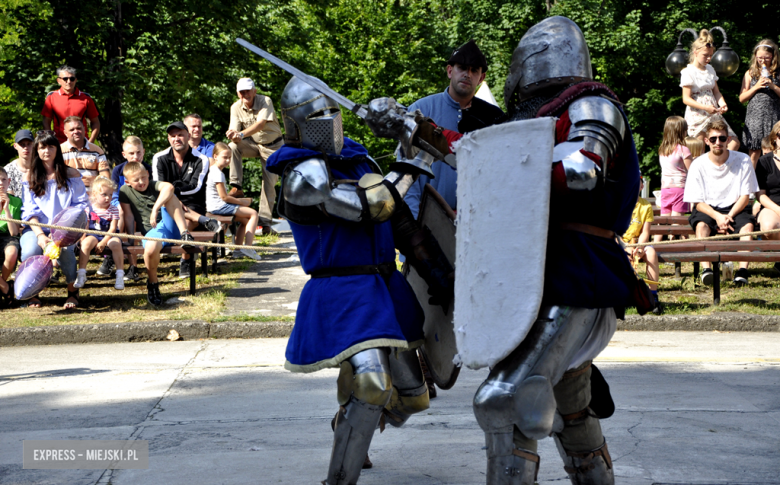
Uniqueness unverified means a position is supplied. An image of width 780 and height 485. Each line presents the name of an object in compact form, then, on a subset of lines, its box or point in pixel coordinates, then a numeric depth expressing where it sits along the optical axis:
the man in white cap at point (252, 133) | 10.30
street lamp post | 12.27
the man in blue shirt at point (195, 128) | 9.93
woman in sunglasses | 9.82
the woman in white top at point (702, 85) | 10.09
